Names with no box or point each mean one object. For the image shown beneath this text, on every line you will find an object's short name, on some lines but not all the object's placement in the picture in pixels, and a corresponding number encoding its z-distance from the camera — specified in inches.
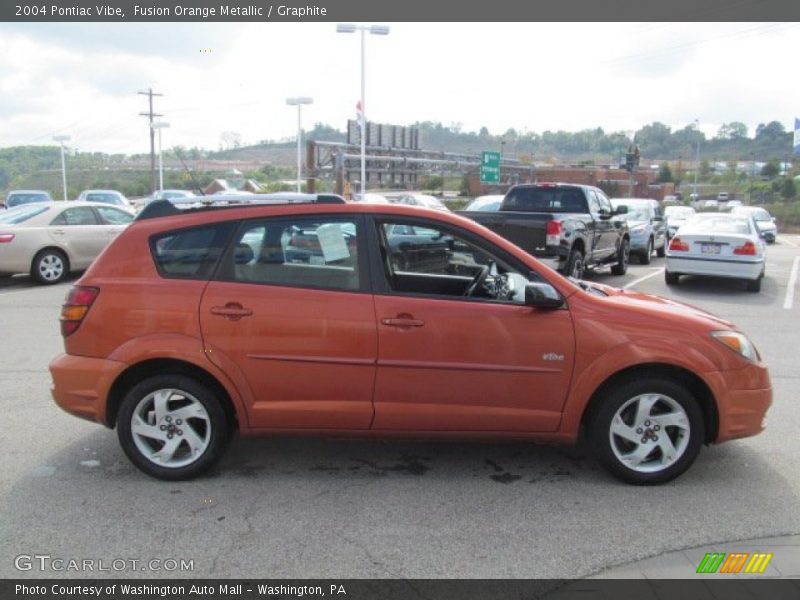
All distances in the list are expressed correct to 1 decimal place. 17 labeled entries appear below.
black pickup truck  446.6
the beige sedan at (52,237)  497.4
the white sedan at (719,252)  503.5
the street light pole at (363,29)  988.0
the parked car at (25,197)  1098.9
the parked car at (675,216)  942.8
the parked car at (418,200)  871.8
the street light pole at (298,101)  1142.3
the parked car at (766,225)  1101.1
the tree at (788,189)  2498.8
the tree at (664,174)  3395.7
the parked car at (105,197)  1050.1
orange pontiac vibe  159.5
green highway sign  1409.9
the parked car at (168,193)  945.9
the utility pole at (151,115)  1531.0
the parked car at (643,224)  697.0
